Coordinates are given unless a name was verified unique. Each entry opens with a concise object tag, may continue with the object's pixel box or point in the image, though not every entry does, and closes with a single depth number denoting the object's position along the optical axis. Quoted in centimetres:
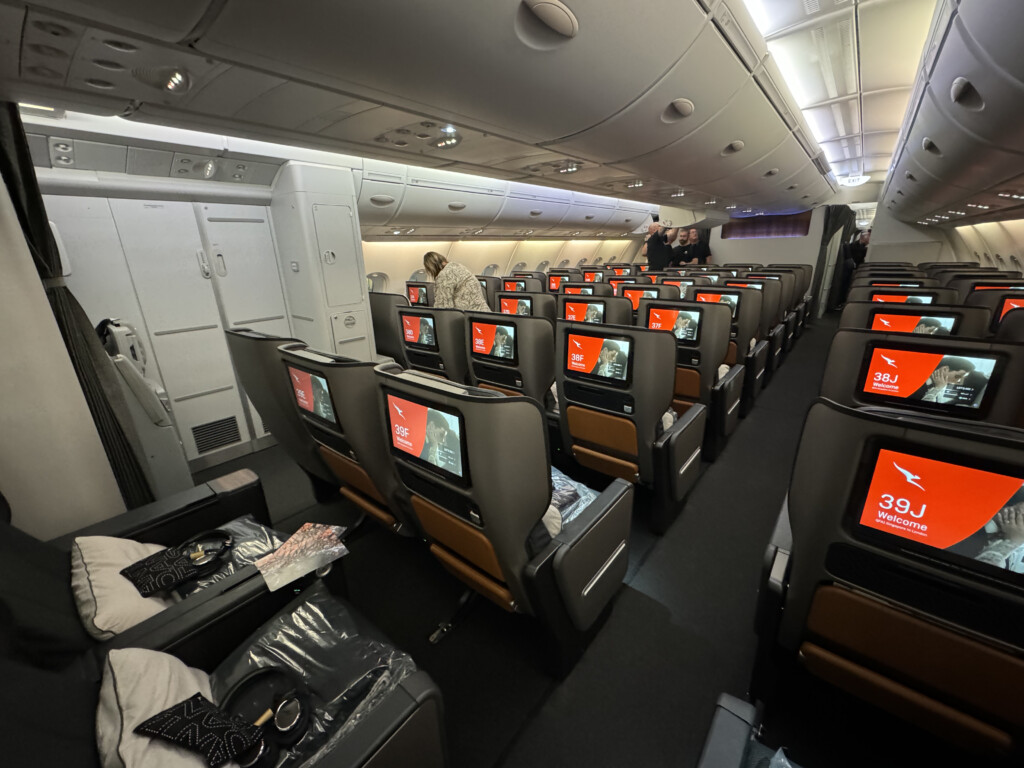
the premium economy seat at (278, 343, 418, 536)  178
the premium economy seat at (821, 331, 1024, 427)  176
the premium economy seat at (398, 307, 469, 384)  348
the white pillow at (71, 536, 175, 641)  120
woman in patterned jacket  420
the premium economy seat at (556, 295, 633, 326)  372
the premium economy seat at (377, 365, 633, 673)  127
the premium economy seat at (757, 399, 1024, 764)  86
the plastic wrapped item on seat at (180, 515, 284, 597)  160
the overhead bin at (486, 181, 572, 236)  744
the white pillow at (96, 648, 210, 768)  80
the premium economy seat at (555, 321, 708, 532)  221
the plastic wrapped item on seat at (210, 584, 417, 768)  110
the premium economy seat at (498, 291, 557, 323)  433
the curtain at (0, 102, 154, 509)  212
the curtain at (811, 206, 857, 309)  1054
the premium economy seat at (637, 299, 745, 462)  293
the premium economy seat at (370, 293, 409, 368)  595
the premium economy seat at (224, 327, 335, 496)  227
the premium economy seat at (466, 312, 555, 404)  277
